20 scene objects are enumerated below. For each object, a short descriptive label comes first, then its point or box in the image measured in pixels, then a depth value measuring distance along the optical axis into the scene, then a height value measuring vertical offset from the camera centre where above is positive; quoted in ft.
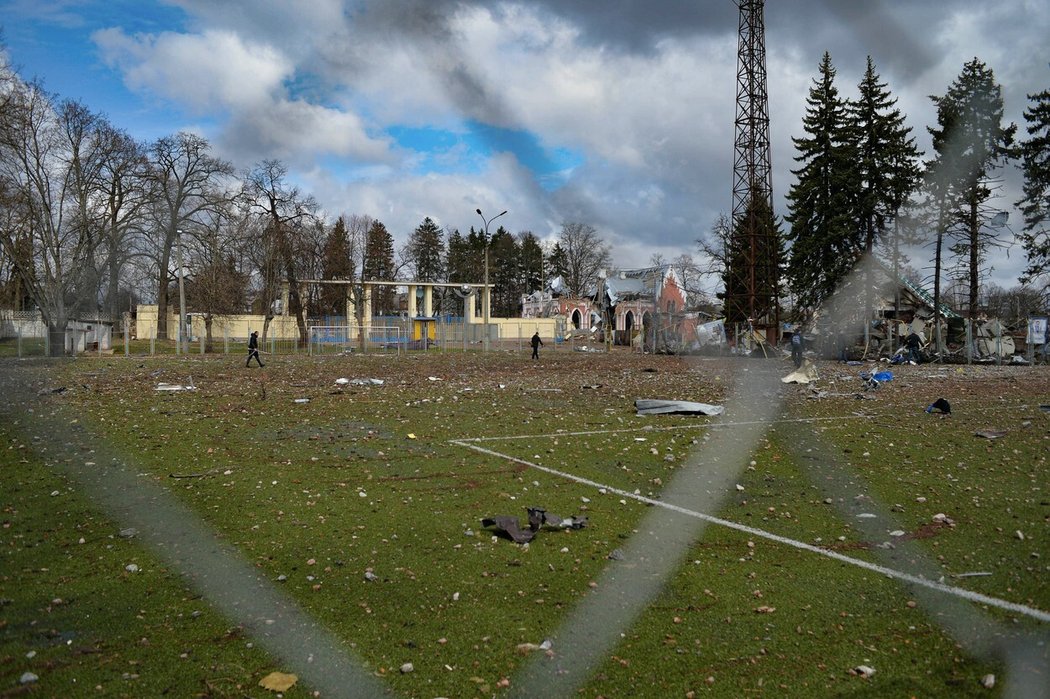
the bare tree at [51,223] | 84.53 +12.68
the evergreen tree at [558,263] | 283.59 +26.61
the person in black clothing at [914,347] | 82.33 -1.49
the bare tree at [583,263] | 261.85 +24.87
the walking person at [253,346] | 78.95 -2.06
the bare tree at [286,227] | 141.79 +20.31
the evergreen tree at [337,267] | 164.00 +14.13
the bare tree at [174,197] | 131.85 +25.13
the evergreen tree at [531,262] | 277.23 +26.40
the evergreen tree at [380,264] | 217.77 +21.82
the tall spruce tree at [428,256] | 250.16 +25.54
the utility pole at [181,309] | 111.30 +2.77
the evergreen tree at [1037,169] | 87.15 +19.92
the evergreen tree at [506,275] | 276.00 +21.39
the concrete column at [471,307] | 187.63 +6.22
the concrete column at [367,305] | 160.47 +5.50
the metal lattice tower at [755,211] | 112.57 +19.81
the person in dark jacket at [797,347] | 75.02 -1.55
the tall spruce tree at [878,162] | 112.16 +26.75
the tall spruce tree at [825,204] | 114.62 +21.08
